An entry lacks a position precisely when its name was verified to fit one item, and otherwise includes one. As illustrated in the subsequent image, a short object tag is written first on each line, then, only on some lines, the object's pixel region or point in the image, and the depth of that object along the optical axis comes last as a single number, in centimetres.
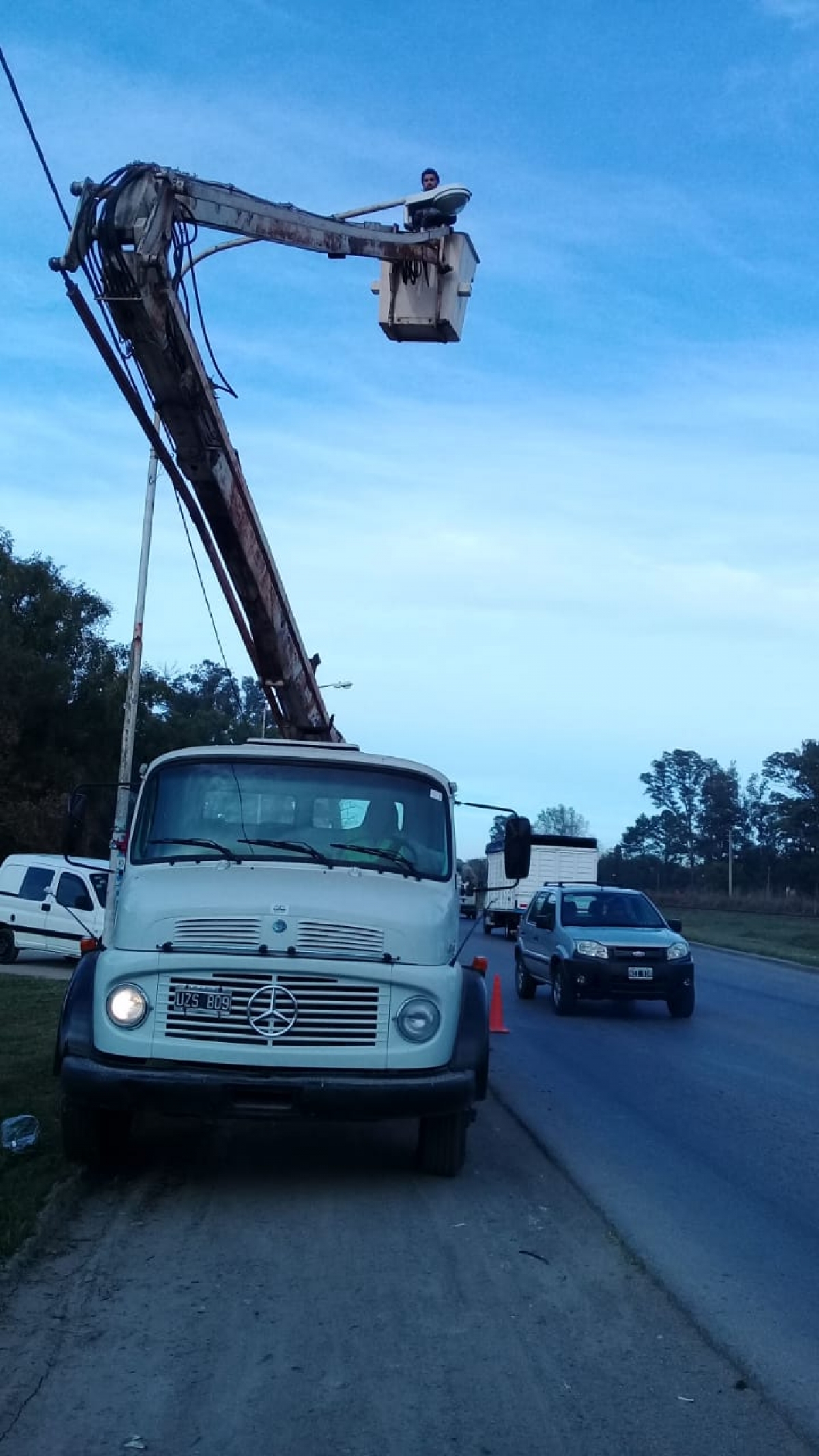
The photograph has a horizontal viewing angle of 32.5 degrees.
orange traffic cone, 1518
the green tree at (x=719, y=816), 12850
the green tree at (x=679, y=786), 13438
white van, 2348
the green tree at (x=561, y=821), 15562
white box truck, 4116
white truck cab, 713
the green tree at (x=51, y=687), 3728
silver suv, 1753
